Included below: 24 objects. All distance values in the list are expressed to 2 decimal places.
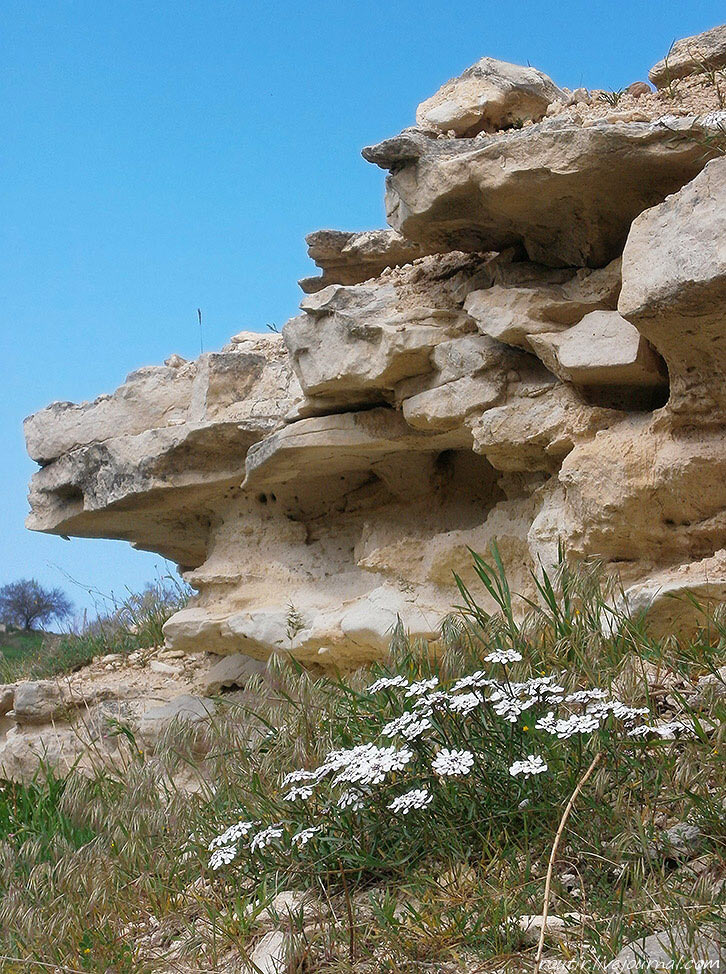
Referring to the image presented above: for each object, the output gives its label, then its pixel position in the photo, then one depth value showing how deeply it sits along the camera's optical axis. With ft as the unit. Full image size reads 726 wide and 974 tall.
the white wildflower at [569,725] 10.44
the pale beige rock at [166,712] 22.31
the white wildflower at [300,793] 12.02
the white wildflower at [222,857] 11.71
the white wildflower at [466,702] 11.29
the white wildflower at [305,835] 11.81
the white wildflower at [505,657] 12.01
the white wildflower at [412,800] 10.82
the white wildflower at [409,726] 11.23
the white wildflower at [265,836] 12.04
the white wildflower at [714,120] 14.84
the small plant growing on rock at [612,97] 17.95
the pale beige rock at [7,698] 26.04
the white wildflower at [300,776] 12.38
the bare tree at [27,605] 53.11
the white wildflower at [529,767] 10.33
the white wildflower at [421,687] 11.94
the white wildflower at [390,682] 12.39
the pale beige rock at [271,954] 10.95
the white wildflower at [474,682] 11.45
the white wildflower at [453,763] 10.51
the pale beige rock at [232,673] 23.68
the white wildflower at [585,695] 11.31
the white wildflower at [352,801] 11.60
